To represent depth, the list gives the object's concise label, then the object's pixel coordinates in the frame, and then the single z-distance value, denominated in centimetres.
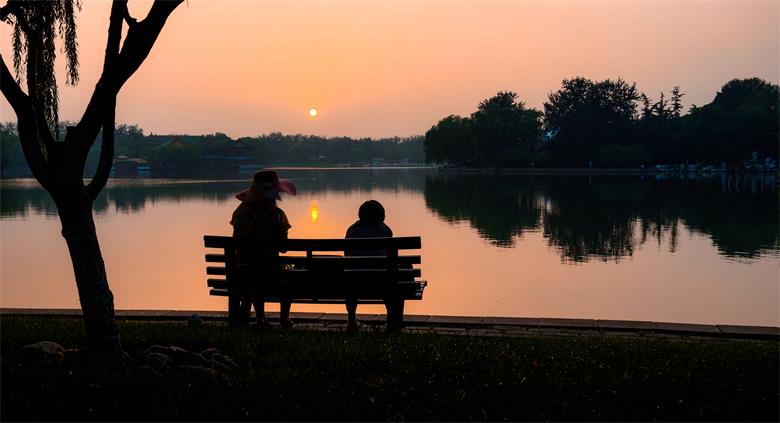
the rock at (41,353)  479
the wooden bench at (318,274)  588
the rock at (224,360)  480
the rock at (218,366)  470
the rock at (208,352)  493
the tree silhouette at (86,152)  480
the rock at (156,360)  467
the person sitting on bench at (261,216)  622
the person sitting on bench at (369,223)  633
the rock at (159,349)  494
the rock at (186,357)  477
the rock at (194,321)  639
